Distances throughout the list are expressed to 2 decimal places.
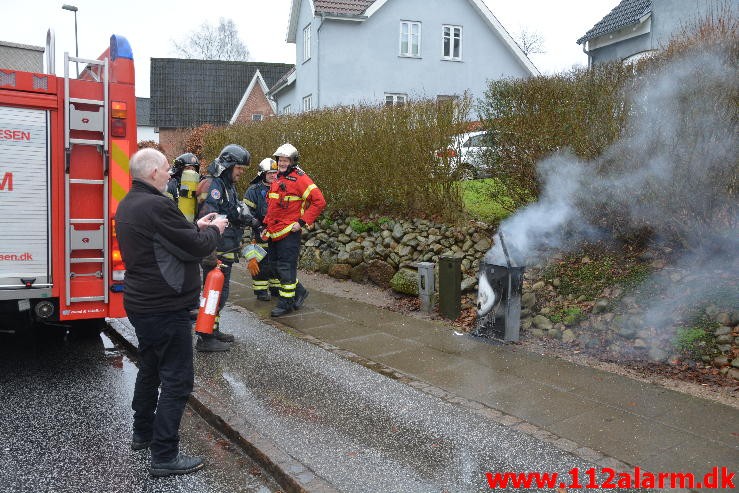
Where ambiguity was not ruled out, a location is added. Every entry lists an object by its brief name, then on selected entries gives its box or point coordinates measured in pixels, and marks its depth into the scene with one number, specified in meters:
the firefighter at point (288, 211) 7.44
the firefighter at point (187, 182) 6.46
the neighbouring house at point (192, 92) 40.38
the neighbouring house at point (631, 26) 16.47
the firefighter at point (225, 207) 6.22
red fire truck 5.18
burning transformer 6.19
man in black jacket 3.65
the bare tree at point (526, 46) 50.81
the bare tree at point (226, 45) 56.16
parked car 8.00
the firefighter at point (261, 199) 8.07
